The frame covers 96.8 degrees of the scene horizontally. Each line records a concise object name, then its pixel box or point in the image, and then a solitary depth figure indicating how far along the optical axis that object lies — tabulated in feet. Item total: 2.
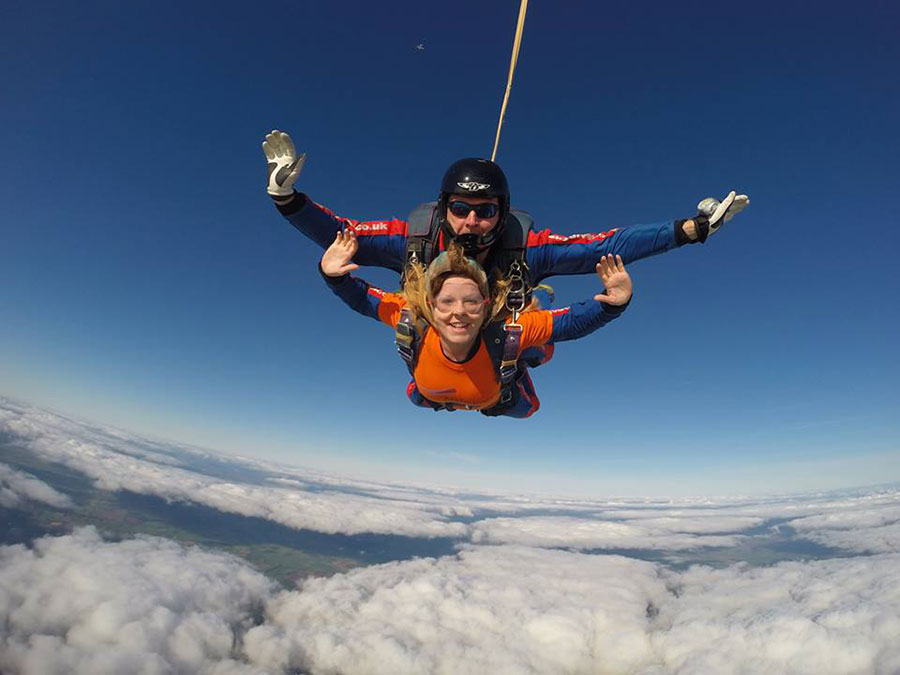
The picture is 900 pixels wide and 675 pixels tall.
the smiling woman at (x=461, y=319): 8.31
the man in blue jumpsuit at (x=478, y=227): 8.33
